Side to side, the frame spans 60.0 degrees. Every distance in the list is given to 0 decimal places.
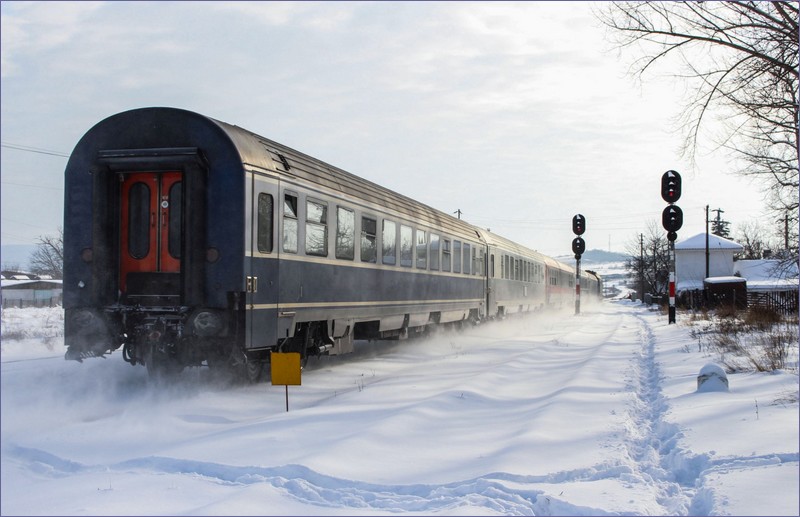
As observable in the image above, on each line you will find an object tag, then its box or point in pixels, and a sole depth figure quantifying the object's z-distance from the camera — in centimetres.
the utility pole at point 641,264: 8306
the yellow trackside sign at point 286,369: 796
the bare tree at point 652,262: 7291
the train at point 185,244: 858
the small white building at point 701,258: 6719
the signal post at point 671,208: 2486
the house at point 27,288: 5055
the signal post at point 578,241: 3784
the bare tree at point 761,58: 1207
